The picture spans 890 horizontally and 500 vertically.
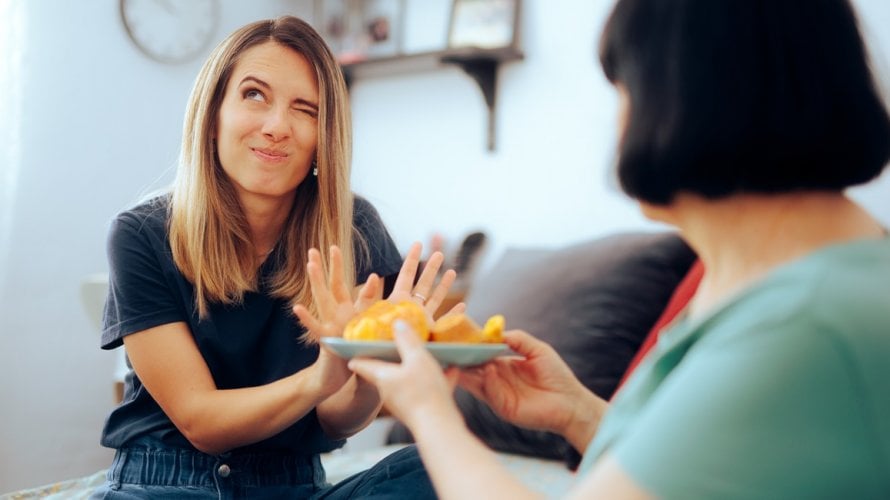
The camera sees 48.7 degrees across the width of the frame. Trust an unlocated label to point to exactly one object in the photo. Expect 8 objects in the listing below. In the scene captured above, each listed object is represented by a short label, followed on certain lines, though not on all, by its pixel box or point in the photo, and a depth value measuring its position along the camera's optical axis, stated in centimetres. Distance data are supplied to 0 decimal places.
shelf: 283
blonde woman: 146
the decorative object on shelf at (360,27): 329
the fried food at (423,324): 106
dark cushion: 210
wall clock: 313
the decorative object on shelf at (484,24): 287
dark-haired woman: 69
